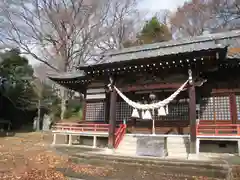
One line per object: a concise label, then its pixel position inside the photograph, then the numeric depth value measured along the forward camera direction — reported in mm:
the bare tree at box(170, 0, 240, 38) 27609
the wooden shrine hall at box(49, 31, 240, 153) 9805
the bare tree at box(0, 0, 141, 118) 24250
